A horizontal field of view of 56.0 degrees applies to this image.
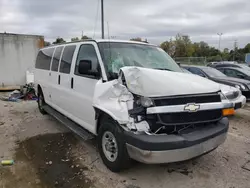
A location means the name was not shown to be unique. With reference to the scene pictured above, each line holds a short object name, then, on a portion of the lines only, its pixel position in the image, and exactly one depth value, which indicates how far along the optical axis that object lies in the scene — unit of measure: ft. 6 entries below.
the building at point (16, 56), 38.52
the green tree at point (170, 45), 177.90
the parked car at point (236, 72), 34.76
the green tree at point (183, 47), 188.14
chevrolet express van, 9.72
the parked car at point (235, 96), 21.31
